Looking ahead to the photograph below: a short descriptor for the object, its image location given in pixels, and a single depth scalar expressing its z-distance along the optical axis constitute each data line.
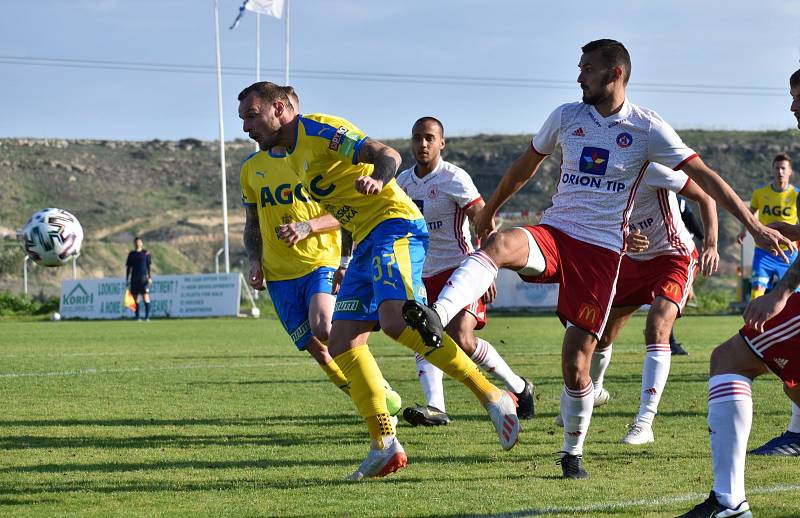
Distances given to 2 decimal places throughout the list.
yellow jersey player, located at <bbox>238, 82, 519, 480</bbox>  11.31
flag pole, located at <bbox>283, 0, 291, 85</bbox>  88.06
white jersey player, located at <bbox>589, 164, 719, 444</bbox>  14.36
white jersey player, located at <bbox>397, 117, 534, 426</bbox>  15.65
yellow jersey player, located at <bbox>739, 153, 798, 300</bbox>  26.42
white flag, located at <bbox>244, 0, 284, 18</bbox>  82.24
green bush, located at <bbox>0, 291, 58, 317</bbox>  63.43
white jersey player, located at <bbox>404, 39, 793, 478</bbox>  10.86
